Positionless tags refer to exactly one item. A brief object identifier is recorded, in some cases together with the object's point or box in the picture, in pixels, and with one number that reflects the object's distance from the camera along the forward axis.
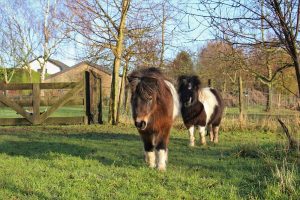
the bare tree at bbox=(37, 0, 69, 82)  37.22
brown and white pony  6.58
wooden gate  15.18
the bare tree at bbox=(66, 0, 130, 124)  15.05
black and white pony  10.55
